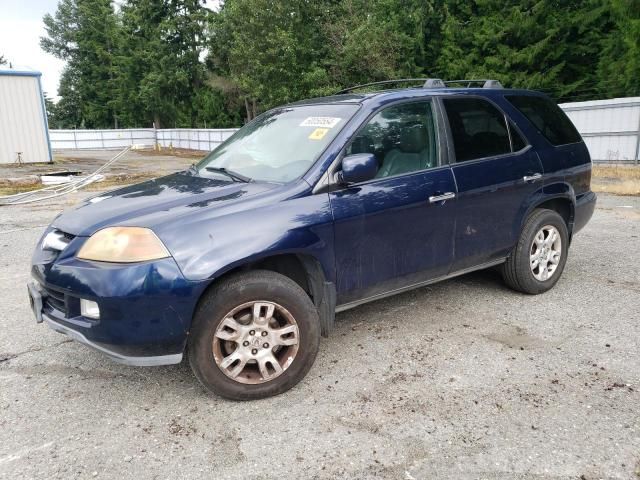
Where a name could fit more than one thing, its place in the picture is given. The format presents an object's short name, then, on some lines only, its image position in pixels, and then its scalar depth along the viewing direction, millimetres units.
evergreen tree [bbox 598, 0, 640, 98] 20078
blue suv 2779
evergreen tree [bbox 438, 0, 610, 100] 27719
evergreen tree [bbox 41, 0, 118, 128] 59438
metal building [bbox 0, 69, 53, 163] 20734
